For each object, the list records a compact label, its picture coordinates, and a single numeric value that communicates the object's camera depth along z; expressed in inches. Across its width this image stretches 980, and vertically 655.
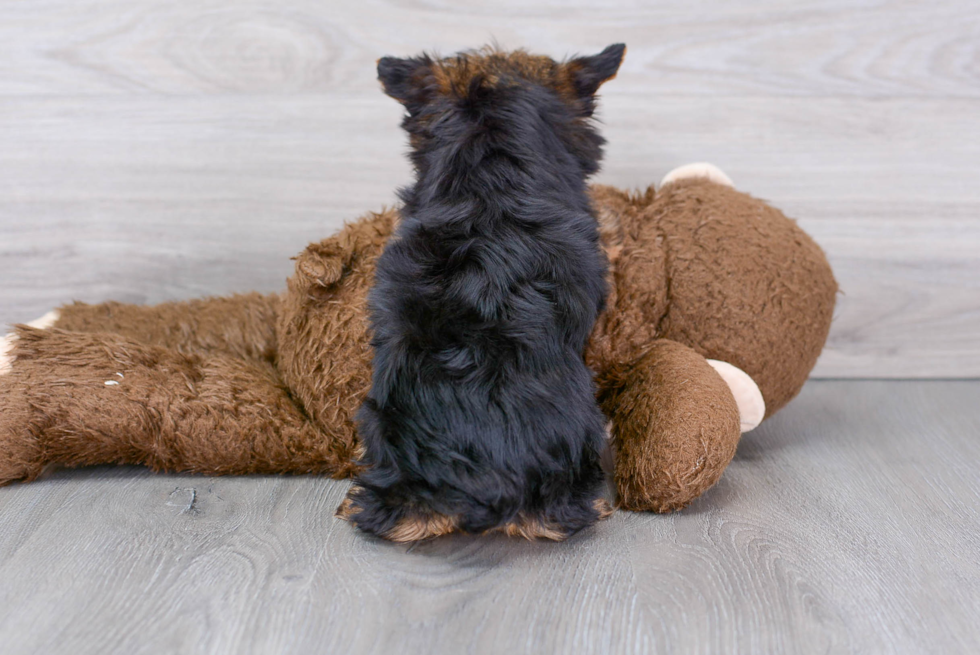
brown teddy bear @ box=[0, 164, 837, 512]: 39.3
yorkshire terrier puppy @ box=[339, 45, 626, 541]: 33.1
